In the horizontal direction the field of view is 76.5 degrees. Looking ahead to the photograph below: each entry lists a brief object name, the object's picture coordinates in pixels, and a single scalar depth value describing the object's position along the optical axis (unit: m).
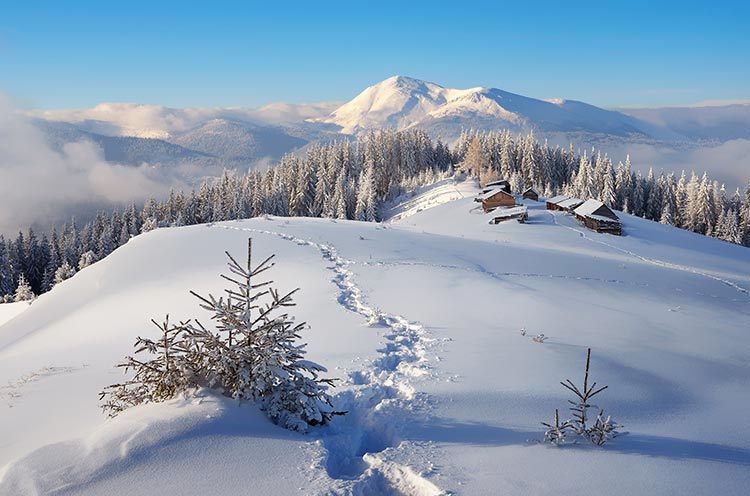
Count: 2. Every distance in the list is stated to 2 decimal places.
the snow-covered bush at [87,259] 79.75
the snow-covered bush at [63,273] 76.25
